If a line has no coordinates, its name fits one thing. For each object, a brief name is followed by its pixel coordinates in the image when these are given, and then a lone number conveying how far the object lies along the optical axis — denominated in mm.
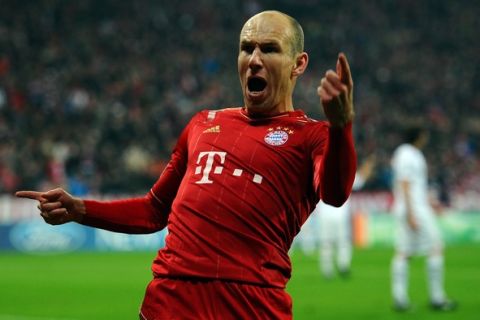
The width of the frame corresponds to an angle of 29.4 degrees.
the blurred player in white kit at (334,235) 15477
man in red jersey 3684
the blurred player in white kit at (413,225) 10695
